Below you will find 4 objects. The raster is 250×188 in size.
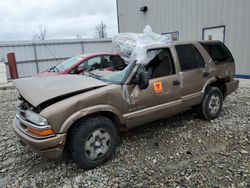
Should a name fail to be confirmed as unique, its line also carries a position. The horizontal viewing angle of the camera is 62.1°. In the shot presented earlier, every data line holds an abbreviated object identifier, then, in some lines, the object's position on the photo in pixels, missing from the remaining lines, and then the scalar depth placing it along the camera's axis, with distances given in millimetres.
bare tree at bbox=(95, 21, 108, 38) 50294
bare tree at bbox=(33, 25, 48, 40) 44359
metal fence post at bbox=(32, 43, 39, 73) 13970
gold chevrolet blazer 2668
